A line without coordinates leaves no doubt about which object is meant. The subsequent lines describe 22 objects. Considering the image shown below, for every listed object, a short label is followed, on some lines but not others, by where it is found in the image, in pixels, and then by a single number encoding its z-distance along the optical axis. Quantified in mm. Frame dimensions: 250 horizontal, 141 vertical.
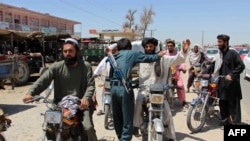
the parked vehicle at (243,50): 29153
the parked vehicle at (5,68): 9445
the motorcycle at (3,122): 3709
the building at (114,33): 42406
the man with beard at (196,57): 9844
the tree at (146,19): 62719
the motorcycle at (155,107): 4488
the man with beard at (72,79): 3889
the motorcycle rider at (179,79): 8180
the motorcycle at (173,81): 7977
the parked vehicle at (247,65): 15477
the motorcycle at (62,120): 3348
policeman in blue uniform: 4547
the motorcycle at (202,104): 6004
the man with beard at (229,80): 5879
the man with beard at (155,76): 4924
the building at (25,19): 38938
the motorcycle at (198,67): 9016
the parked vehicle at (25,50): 13250
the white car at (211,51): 25597
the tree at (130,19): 66938
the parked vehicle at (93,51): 26525
